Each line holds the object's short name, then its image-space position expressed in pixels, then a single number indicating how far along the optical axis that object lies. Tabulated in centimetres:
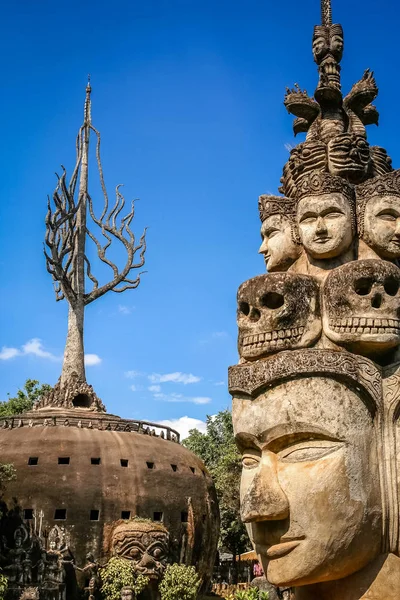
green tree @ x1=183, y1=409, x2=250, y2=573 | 3178
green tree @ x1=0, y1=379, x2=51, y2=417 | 3772
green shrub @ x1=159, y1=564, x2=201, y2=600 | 2222
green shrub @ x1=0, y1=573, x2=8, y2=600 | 1888
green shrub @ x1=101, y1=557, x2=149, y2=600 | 2156
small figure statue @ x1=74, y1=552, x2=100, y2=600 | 2177
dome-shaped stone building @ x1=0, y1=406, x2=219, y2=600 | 2241
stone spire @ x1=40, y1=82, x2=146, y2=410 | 3108
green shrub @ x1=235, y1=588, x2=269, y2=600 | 1389
